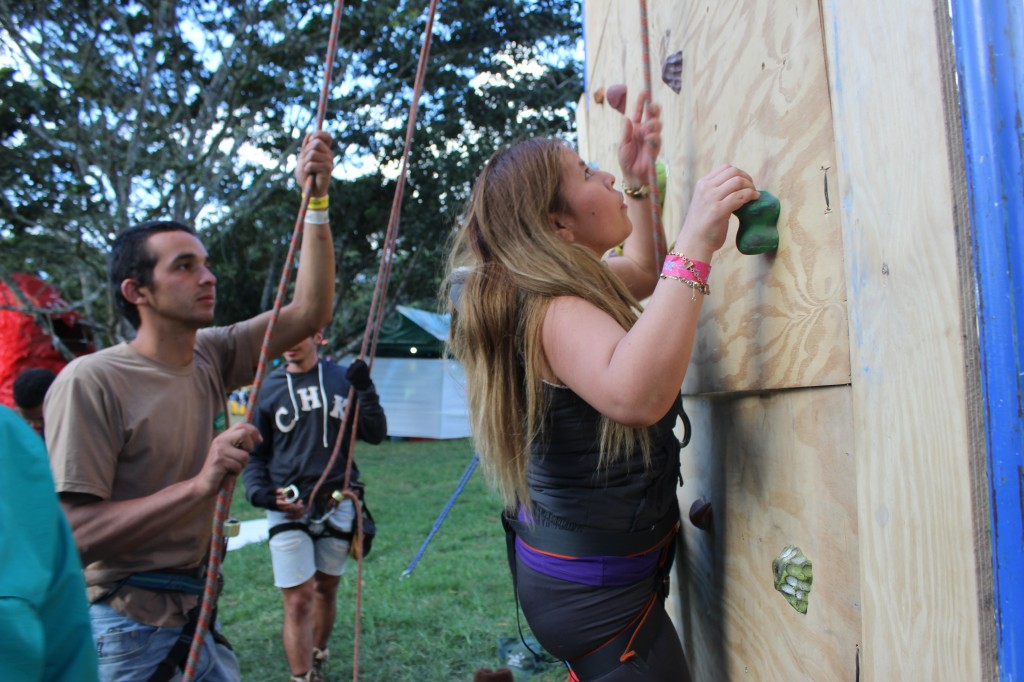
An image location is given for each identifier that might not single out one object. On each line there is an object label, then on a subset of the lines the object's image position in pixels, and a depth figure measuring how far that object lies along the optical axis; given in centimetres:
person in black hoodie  389
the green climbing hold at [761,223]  140
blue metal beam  81
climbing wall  91
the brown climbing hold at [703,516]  189
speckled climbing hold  135
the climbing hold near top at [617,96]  239
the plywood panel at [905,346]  88
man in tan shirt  192
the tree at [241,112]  1077
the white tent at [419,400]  1880
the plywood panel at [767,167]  126
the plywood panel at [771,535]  123
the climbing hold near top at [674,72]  207
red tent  1062
